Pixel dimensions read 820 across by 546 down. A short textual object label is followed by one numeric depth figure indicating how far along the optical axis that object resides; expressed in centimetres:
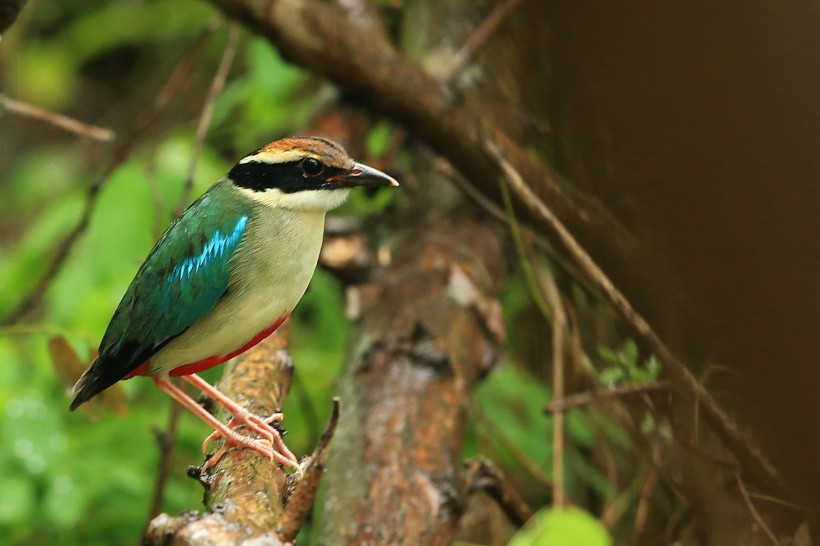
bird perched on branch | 555
